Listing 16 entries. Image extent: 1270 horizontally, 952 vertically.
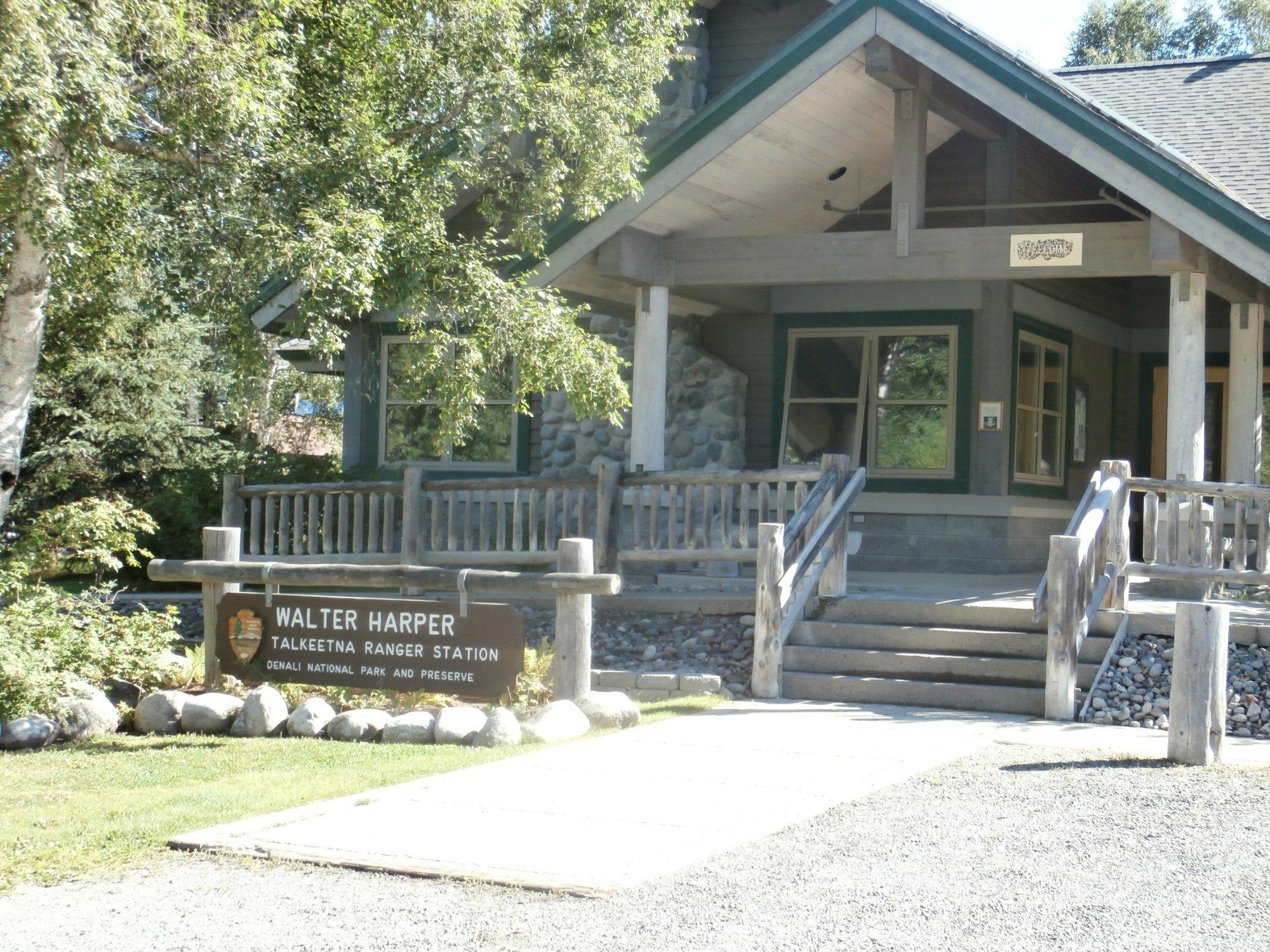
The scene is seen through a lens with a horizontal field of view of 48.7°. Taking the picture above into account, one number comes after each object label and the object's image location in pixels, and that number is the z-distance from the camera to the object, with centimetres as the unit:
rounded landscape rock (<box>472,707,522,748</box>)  789
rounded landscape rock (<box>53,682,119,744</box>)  834
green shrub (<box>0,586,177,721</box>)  827
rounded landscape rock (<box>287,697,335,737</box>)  830
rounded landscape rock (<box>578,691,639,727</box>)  852
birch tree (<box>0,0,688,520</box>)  881
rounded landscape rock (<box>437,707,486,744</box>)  805
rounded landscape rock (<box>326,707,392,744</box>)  820
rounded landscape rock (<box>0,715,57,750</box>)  804
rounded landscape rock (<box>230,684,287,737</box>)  834
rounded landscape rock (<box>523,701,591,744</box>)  802
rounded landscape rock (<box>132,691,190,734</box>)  862
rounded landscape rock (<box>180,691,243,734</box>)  850
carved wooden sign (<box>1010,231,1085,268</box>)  1138
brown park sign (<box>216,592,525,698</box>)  817
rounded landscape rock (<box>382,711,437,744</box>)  809
